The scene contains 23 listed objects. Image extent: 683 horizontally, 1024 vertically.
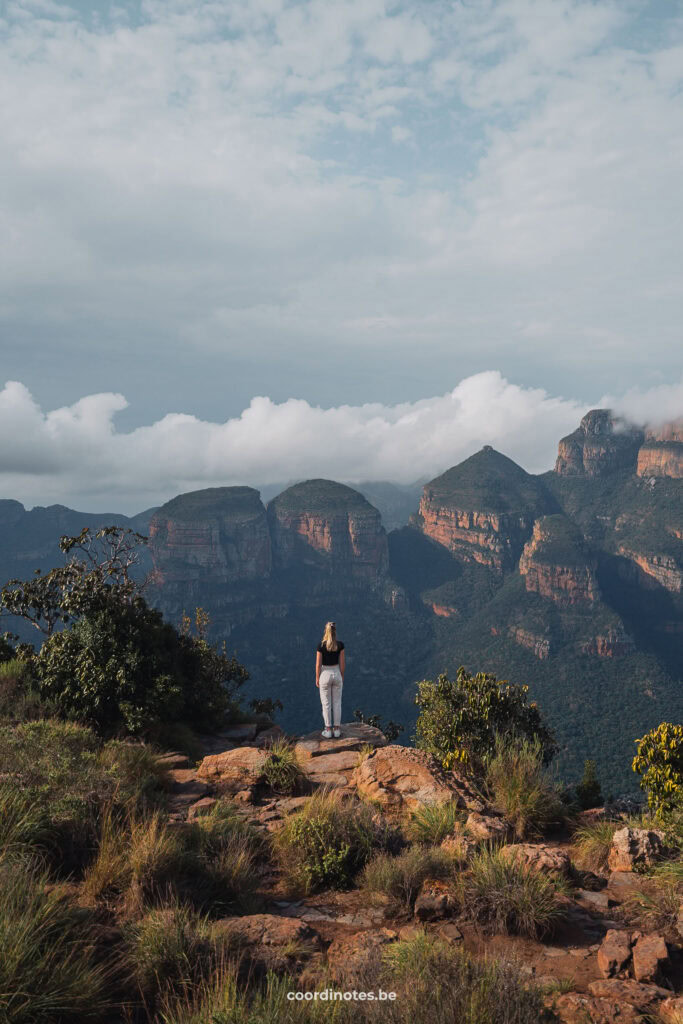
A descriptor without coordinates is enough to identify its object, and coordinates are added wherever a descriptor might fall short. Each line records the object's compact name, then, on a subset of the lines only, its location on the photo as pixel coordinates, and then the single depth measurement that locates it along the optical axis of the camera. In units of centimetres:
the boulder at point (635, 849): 616
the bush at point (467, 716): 931
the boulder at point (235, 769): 877
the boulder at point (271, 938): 418
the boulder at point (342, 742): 1108
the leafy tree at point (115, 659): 1175
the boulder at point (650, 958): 401
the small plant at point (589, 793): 1310
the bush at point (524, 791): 752
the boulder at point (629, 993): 376
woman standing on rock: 1173
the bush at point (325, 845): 582
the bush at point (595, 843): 643
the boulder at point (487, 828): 642
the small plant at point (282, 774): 872
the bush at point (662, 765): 689
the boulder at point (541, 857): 559
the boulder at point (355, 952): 387
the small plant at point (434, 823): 663
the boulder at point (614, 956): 415
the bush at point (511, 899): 478
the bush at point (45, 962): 323
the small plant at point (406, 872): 532
